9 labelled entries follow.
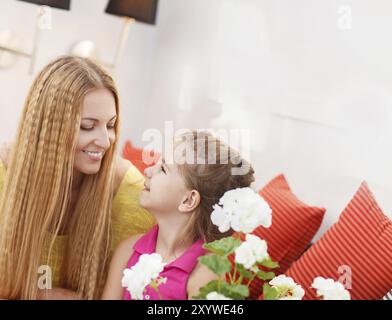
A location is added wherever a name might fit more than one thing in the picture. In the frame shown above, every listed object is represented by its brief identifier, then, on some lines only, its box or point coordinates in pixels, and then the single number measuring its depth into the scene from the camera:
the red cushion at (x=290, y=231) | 2.29
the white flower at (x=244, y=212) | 1.70
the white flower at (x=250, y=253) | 1.68
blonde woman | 2.10
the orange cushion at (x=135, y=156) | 2.52
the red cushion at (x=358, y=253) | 2.08
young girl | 2.07
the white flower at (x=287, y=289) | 1.78
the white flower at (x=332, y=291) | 1.73
